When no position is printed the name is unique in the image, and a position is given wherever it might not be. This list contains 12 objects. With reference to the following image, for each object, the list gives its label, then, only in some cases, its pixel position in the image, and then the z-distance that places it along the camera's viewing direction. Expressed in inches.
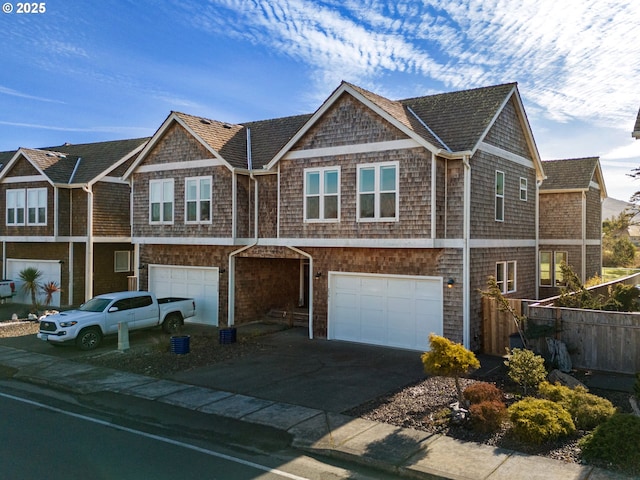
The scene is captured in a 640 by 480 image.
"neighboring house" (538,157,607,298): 1045.8
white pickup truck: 681.0
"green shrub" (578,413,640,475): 324.5
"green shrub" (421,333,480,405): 414.0
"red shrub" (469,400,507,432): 387.2
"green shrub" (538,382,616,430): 385.7
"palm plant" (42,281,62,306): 1031.0
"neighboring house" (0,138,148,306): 1069.1
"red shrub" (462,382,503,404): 413.4
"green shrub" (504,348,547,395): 461.1
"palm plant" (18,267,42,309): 1005.3
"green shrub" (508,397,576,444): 361.7
